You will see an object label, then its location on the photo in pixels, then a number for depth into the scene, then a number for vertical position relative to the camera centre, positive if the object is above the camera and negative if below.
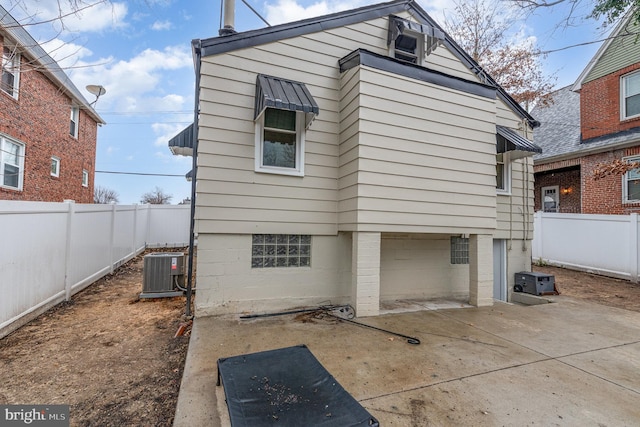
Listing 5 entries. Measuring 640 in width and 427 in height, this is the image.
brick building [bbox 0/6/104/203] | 9.70 +2.86
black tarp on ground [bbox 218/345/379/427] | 1.98 -1.27
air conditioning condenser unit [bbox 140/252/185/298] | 6.01 -1.08
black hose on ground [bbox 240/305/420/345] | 4.44 -1.45
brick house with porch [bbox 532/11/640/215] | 10.77 +3.54
